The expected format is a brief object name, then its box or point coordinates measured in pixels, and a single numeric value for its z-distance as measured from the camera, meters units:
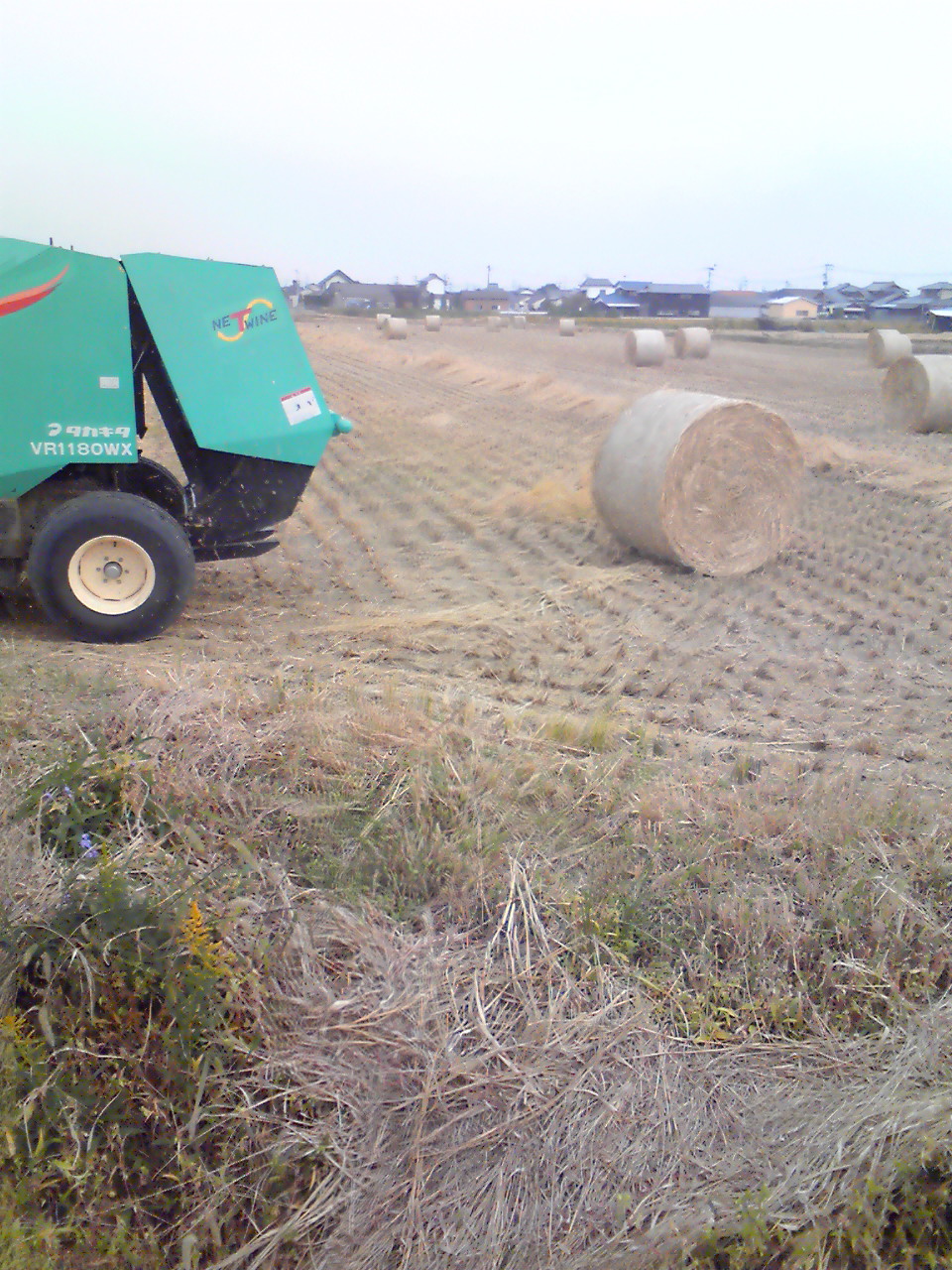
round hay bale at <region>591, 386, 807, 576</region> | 7.46
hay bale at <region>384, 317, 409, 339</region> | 34.00
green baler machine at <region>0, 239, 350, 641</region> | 5.46
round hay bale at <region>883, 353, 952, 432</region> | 14.95
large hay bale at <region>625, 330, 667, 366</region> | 25.45
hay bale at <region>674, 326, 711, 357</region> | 26.92
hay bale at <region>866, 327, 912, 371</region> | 22.44
